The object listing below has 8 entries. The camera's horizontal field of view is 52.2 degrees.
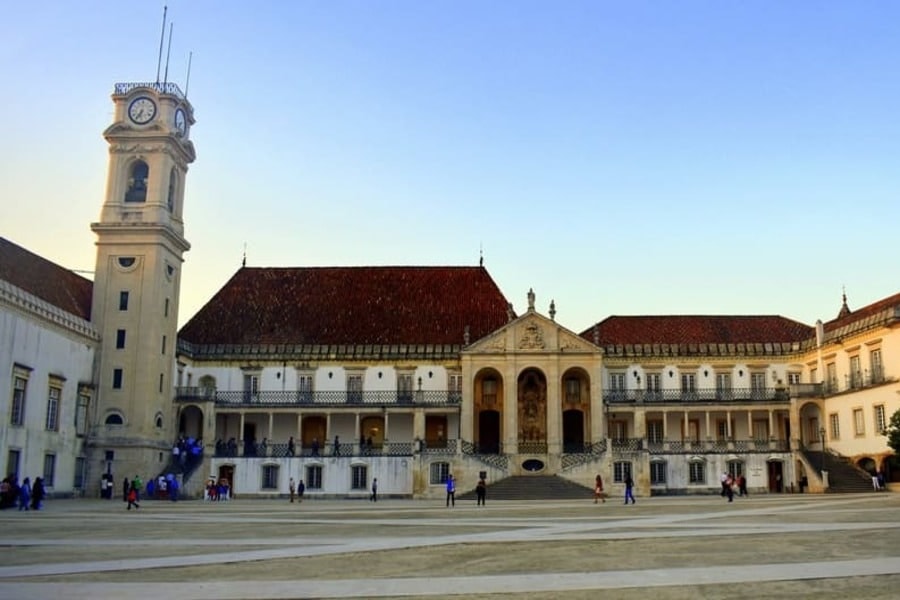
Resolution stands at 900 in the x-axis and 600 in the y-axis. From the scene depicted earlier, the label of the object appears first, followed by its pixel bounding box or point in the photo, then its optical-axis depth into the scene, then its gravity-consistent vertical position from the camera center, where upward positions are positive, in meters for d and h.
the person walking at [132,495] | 34.38 -1.14
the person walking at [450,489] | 37.31 -0.87
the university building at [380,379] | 46.75 +5.08
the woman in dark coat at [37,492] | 33.28 -1.01
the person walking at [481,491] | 37.91 -0.95
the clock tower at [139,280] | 47.41 +9.81
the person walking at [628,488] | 36.44 -0.77
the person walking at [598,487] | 37.75 -0.75
